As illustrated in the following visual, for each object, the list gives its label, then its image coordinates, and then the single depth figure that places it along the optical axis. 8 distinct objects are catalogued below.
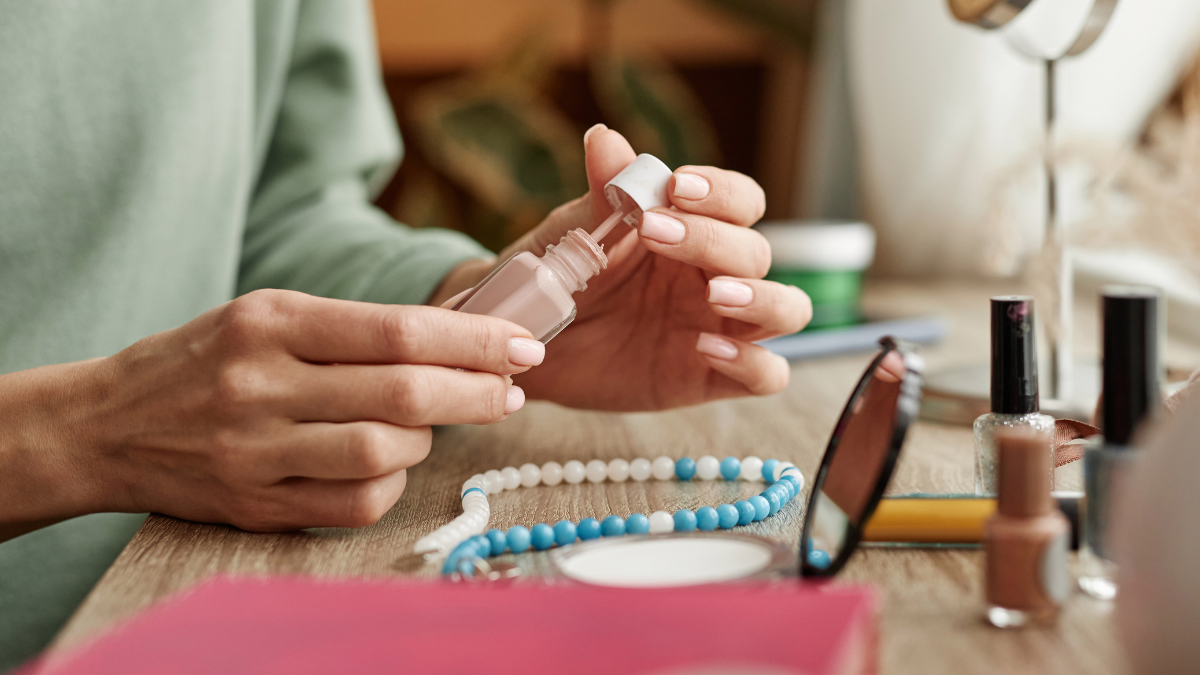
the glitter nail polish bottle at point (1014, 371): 0.39
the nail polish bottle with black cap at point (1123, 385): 0.29
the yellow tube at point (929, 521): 0.37
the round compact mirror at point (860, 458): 0.30
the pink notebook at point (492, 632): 0.24
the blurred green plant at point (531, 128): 1.92
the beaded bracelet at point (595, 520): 0.39
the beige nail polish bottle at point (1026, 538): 0.28
